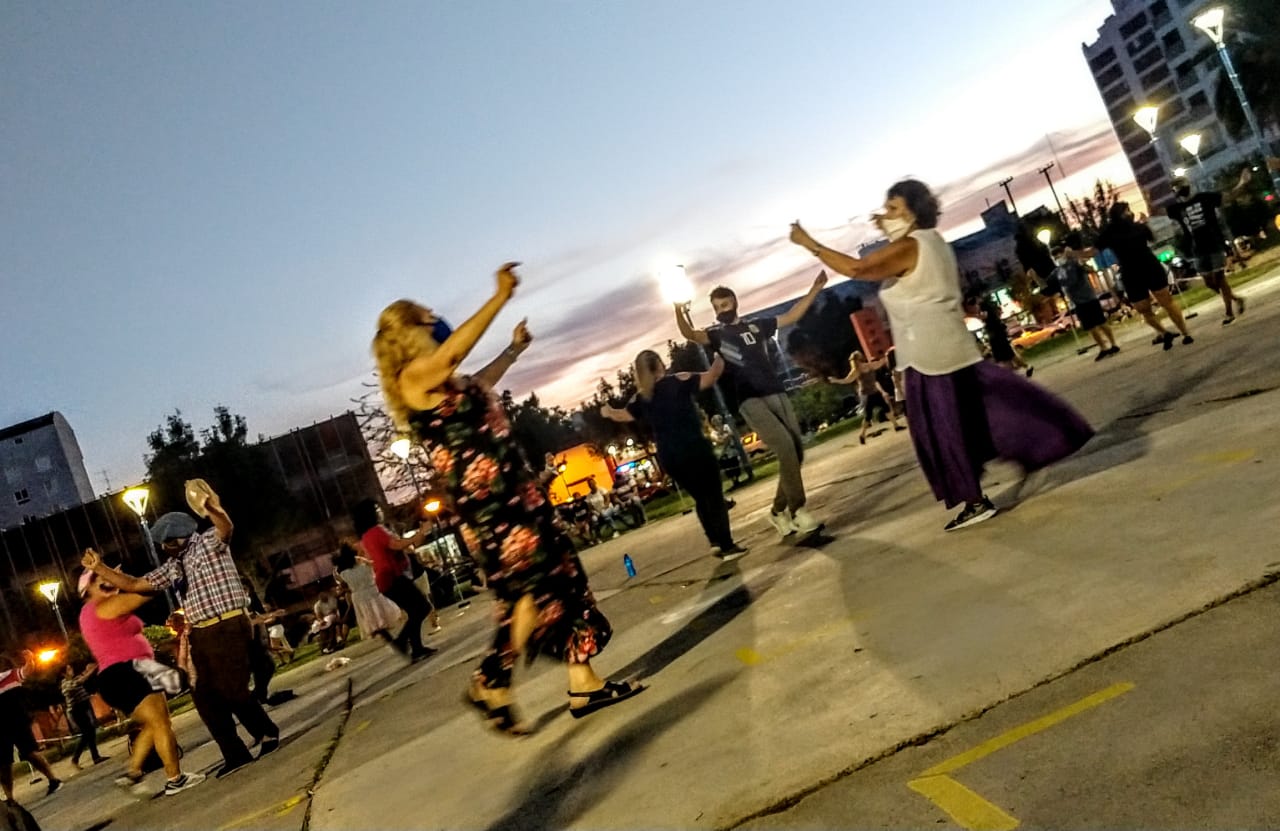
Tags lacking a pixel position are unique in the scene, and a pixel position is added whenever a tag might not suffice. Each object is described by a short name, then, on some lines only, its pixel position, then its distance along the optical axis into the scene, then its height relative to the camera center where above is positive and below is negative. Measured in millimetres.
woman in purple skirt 4883 -269
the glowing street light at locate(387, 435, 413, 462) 22406 +2209
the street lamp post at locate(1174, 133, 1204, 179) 30095 +3221
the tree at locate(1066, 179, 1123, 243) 112562 +9512
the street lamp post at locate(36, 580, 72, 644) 23798 +2147
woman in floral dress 3945 +18
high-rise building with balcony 109812 +21039
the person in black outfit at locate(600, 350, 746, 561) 7051 +101
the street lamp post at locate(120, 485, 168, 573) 25500 +3810
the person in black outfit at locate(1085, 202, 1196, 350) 10766 +112
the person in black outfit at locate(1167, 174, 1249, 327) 11164 +136
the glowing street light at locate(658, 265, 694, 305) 12367 +1976
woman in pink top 6402 -71
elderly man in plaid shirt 6348 +19
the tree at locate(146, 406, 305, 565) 48094 +6887
